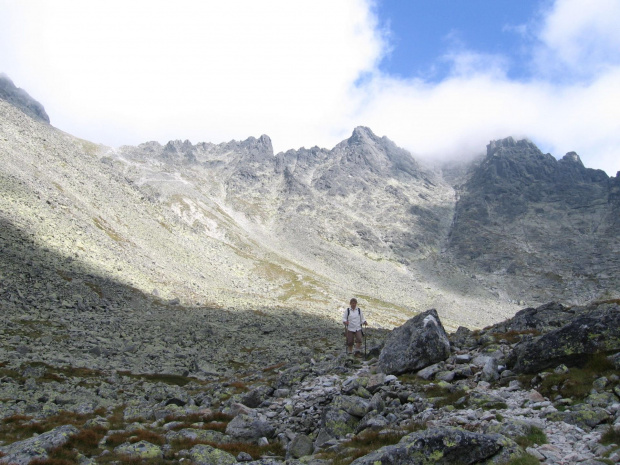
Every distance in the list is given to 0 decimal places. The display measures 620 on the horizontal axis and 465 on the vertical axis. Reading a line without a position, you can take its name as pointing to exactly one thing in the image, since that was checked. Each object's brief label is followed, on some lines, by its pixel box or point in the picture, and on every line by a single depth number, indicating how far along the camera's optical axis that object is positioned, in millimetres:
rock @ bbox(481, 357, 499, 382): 14992
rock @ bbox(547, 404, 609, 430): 10086
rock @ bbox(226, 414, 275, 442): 14146
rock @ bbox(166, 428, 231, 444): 13832
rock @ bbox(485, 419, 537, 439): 9965
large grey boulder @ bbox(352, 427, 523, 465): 8852
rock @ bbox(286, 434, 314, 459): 12258
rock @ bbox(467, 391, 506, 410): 12398
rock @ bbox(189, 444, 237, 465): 11688
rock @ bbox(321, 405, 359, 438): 12820
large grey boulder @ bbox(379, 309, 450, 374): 18250
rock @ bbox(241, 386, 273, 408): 18281
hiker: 24109
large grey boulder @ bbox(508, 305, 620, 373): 13680
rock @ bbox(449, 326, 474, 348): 22309
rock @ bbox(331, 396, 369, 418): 13570
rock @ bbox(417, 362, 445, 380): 16688
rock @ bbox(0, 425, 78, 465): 11242
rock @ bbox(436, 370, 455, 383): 15859
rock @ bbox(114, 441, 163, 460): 12055
